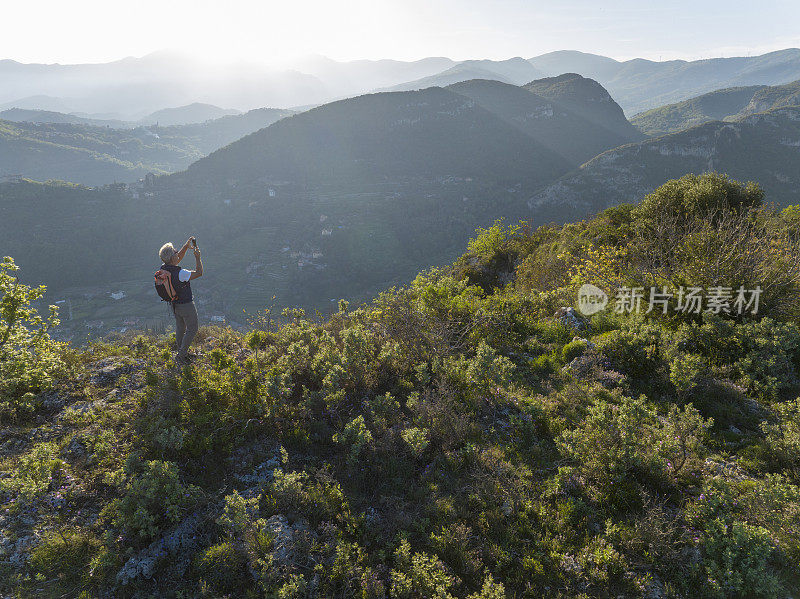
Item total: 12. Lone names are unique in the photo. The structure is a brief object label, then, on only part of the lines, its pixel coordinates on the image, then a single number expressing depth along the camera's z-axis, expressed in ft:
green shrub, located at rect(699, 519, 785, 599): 10.70
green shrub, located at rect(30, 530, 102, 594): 11.76
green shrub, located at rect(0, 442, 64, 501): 13.17
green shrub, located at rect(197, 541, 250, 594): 11.88
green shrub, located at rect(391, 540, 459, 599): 11.14
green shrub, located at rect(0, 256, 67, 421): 18.66
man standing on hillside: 23.03
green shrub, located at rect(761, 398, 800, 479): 15.02
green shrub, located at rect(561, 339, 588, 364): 24.32
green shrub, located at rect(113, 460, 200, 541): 12.84
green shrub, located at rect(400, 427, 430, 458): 15.89
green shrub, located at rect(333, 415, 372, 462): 16.17
